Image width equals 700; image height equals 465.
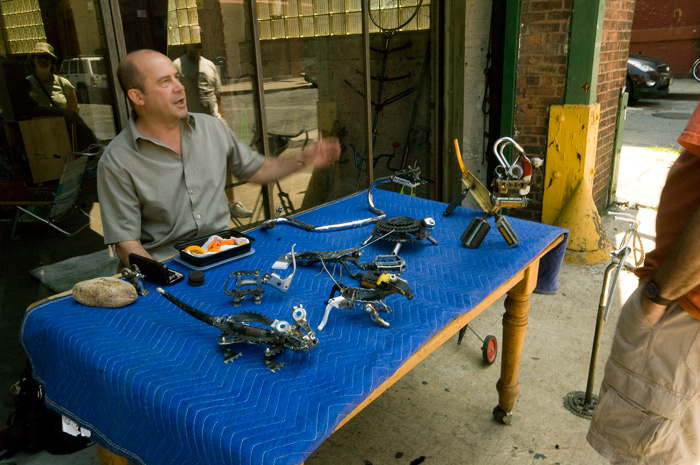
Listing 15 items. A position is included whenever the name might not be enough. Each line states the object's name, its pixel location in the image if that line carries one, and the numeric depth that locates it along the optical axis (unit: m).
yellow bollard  4.28
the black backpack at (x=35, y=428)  2.30
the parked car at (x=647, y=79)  11.98
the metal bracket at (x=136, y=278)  1.82
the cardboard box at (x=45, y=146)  3.36
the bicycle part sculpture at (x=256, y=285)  1.72
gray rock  1.71
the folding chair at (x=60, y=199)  3.37
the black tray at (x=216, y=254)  2.03
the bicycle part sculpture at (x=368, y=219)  2.41
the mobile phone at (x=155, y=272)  1.85
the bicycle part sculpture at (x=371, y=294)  1.57
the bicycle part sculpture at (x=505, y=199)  2.16
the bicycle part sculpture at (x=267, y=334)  1.38
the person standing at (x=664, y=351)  1.46
